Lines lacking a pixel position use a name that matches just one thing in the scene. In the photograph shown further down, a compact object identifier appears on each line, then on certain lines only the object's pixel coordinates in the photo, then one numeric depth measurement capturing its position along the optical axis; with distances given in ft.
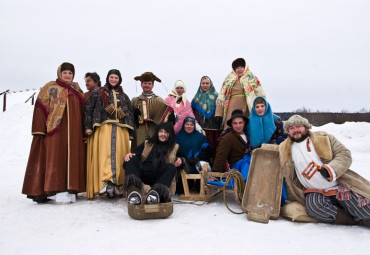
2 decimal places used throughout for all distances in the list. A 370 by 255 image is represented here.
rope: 11.91
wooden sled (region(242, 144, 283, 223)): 10.63
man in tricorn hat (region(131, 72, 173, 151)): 15.31
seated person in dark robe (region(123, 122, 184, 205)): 11.43
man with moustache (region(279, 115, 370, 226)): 10.02
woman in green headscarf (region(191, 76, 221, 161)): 16.47
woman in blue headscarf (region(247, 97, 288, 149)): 13.16
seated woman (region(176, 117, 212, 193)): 14.57
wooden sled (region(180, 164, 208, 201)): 12.99
